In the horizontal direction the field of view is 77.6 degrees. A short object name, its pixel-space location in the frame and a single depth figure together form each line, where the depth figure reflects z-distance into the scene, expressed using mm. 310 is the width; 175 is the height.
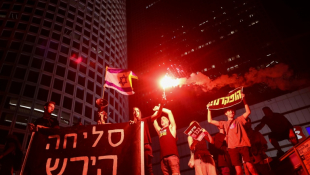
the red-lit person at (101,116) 5811
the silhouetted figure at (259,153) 5629
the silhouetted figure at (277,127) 7193
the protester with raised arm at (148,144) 4742
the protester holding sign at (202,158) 6164
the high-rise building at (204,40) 54938
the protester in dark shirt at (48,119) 5211
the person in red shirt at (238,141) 5540
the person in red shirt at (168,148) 5430
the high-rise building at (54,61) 39931
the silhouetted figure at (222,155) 6383
